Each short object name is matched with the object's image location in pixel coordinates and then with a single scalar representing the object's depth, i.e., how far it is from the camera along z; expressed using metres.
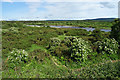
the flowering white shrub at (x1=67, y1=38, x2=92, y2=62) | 9.38
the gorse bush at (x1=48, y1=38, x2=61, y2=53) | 11.82
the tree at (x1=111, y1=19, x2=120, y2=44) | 13.40
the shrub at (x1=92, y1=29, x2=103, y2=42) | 15.94
